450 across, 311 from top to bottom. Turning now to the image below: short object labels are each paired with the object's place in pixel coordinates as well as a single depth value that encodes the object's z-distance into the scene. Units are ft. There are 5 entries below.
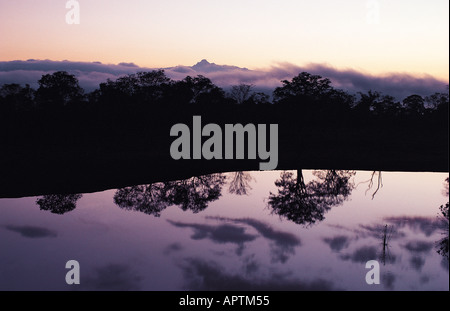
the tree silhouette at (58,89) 299.58
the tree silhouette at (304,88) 313.94
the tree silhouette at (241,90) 352.49
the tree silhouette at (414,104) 414.51
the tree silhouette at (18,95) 291.58
